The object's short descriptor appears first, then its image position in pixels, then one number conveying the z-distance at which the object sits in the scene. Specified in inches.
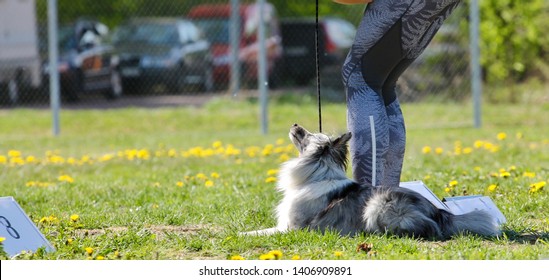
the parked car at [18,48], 1155.9
